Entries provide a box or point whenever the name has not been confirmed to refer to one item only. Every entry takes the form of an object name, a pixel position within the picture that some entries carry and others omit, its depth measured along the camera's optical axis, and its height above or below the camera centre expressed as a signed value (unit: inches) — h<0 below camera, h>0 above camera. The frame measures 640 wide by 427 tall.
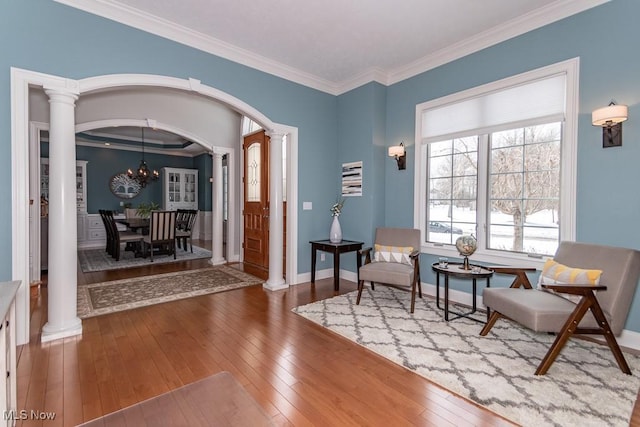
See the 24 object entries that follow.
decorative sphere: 125.5 -15.6
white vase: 181.9 -15.5
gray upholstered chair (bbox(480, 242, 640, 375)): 84.0 -28.7
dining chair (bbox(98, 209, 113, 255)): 256.1 -25.5
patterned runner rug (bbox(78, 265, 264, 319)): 139.9 -46.0
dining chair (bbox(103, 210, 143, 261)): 243.8 -26.0
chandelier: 321.7 +33.5
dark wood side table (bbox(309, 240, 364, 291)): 168.1 -24.1
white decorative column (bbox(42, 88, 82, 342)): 106.1 -3.9
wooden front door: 212.7 +0.5
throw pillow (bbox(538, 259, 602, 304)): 93.1 -21.8
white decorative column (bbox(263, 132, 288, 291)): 171.0 -3.5
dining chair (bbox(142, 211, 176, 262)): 240.6 -20.0
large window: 119.1 +19.0
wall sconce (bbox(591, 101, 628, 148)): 98.3 +29.5
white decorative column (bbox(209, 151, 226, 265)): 239.9 -4.6
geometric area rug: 70.8 -46.3
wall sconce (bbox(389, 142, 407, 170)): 169.8 +29.7
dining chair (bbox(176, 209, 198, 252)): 286.7 -17.3
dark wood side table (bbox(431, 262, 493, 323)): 117.3 -25.9
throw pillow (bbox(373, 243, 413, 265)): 150.1 -23.5
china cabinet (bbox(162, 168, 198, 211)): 378.9 +21.2
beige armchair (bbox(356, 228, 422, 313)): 134.3 -26.5
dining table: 265.7 -17.1
